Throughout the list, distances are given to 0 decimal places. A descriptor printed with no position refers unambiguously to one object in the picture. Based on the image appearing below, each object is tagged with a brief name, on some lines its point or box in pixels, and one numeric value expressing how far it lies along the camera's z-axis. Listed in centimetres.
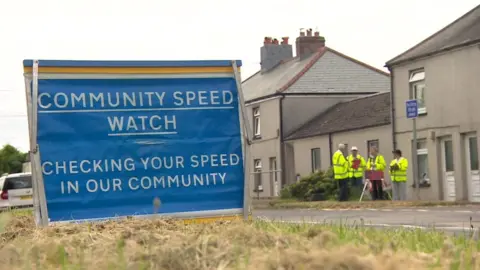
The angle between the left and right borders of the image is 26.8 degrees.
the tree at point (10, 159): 13625
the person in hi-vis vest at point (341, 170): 3256
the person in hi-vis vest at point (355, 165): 3312
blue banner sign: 971
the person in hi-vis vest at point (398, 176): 3106
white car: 3750
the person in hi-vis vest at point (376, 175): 3244
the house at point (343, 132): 4188
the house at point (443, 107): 3353
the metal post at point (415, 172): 3459
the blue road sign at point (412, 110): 2930
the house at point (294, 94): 5197
